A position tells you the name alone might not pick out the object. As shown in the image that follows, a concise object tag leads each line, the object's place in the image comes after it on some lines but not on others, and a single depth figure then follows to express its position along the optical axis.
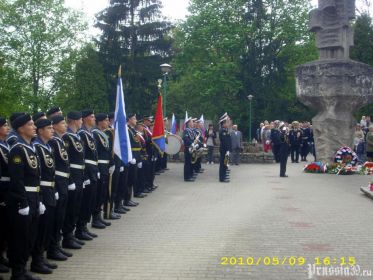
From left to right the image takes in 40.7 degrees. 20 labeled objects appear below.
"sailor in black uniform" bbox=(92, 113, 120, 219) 8.39
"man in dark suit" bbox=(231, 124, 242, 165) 22.16
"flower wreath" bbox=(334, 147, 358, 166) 17.95
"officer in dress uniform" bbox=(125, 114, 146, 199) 10.83
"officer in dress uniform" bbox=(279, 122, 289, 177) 16.42
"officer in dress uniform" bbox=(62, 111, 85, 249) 7.14
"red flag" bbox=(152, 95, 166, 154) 13.27
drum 15.57
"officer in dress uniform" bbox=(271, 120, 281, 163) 18.71
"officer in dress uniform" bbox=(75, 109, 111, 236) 7.71
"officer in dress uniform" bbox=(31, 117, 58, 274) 6.05
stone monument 18.02
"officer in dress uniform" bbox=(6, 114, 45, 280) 5.50
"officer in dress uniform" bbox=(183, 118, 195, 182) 15.84
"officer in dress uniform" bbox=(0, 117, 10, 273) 5.93
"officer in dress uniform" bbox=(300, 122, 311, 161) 23.66
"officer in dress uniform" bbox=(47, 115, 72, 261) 6.57
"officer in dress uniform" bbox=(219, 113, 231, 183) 15.41
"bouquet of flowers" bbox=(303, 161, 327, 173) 18.11
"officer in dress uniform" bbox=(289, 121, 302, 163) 22.95
